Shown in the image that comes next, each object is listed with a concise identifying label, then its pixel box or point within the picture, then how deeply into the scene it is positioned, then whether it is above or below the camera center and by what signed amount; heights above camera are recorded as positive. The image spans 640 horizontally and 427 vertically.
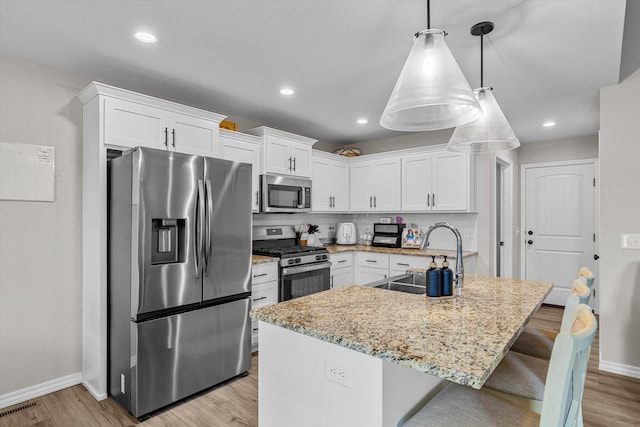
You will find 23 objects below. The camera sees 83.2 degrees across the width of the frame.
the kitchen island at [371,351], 1.14 -0.44
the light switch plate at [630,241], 2.90 -0.22
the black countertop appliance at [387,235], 4.76 -0.27
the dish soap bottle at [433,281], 1.81 -0.33
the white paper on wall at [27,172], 2.48 +0.32
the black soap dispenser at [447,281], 1.82 -0.34
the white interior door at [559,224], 4.86 -0.13
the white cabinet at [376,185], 4.69 +0.40
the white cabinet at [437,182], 4.14 +0.39
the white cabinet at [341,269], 4.28 -0.66
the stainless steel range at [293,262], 3.55 -0.49
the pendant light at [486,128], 1.93 +0.47
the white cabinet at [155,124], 2.60 +0.73
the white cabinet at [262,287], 3.29 -0.67
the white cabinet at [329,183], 4.61 +0.43
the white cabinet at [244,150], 3.47 +0.66
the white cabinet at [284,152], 3.86 +0.72
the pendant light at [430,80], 1.35 +0.52
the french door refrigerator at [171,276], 2.36 -0.43
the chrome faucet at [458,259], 1.89 -0.23
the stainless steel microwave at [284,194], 3.86 +0.24
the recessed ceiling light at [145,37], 2.17 +1.10
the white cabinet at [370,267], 4.38 -0.64
